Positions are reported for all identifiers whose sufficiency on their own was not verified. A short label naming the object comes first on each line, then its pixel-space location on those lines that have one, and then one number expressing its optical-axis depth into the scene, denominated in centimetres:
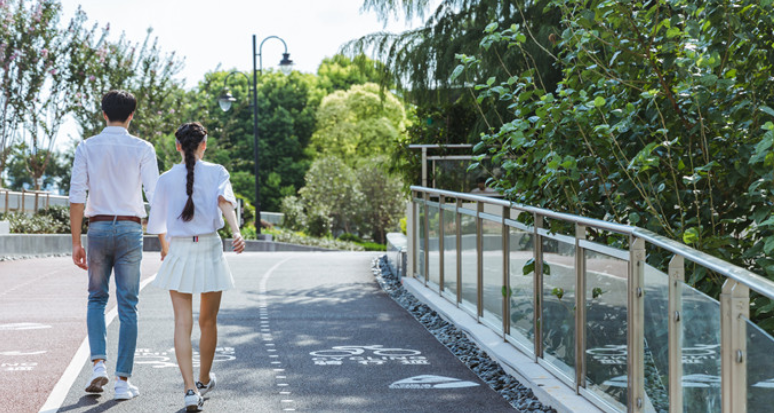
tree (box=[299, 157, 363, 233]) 4644
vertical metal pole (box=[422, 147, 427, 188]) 1469
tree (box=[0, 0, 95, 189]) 2825
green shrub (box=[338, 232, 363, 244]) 4572
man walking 633
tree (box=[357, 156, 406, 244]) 4634
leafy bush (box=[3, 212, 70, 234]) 2434
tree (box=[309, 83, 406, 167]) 6012
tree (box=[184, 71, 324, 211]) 6275
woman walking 602
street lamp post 3303
